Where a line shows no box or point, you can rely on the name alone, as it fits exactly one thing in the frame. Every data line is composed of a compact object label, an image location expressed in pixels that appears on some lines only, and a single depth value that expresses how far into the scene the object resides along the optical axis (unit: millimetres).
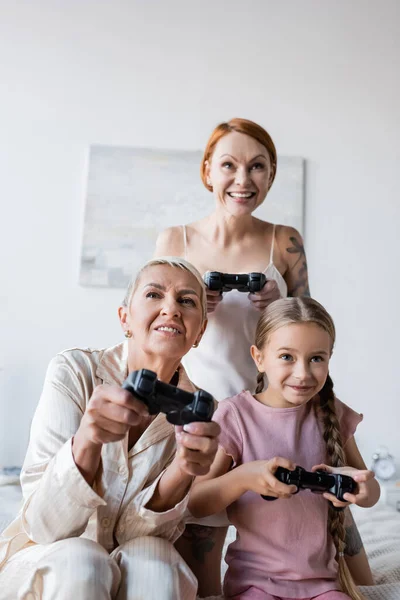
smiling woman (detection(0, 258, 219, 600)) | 1014
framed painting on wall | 3559
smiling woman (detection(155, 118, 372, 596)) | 1781
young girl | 1296
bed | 1499
